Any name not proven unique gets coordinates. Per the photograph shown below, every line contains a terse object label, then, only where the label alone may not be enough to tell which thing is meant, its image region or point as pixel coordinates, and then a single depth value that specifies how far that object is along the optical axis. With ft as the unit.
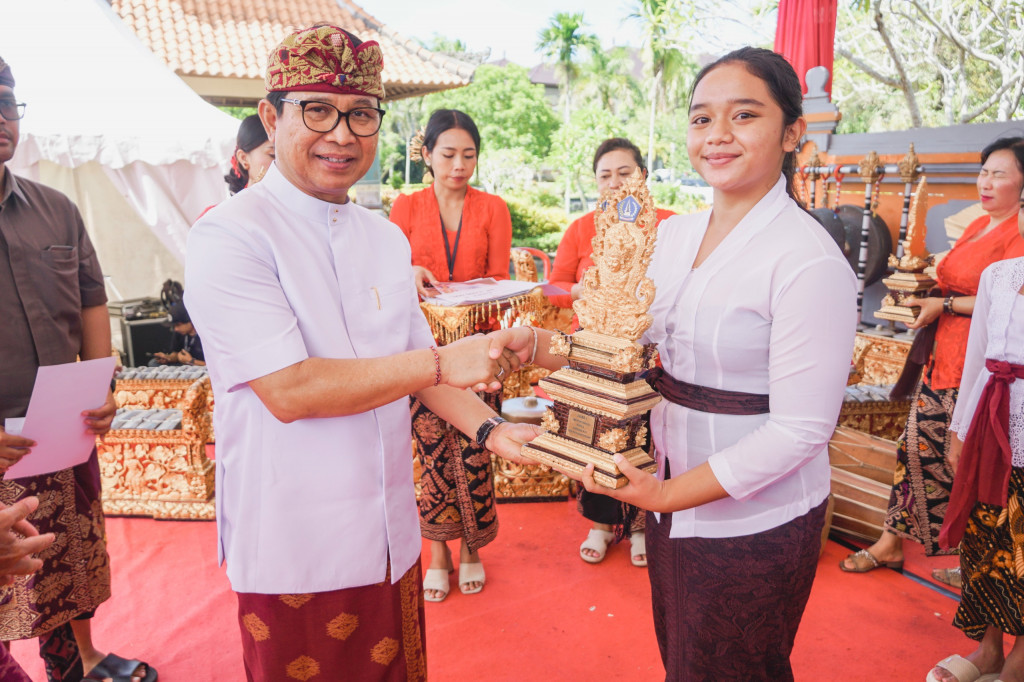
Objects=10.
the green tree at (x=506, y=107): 92.38
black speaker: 17.33
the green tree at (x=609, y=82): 97.66
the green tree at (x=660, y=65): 70.85
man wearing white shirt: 4.28
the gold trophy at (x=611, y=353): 4.60
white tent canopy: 17.12
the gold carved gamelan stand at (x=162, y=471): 12.62
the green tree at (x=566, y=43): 94.79
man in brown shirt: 6.77
